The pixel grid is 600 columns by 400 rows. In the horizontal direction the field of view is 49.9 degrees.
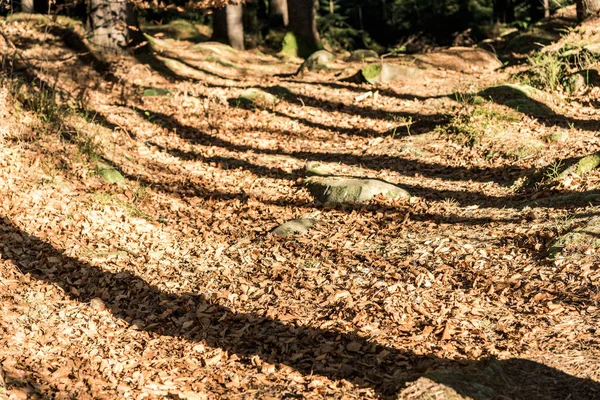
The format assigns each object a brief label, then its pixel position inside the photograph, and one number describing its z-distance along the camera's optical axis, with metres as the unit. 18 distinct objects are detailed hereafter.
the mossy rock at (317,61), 16.67
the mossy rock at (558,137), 9.90
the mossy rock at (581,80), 11.84
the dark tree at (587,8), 13.98
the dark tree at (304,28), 19.33
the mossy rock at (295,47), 19.55
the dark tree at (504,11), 26.86
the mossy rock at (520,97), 11.24
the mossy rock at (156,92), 13.68
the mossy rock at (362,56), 17.59
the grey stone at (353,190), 8.85
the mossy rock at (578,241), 6.43
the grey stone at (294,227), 8.16
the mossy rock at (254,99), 13.55
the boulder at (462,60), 16.06
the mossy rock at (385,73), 14.80
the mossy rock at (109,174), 9.46
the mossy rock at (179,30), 20.67
